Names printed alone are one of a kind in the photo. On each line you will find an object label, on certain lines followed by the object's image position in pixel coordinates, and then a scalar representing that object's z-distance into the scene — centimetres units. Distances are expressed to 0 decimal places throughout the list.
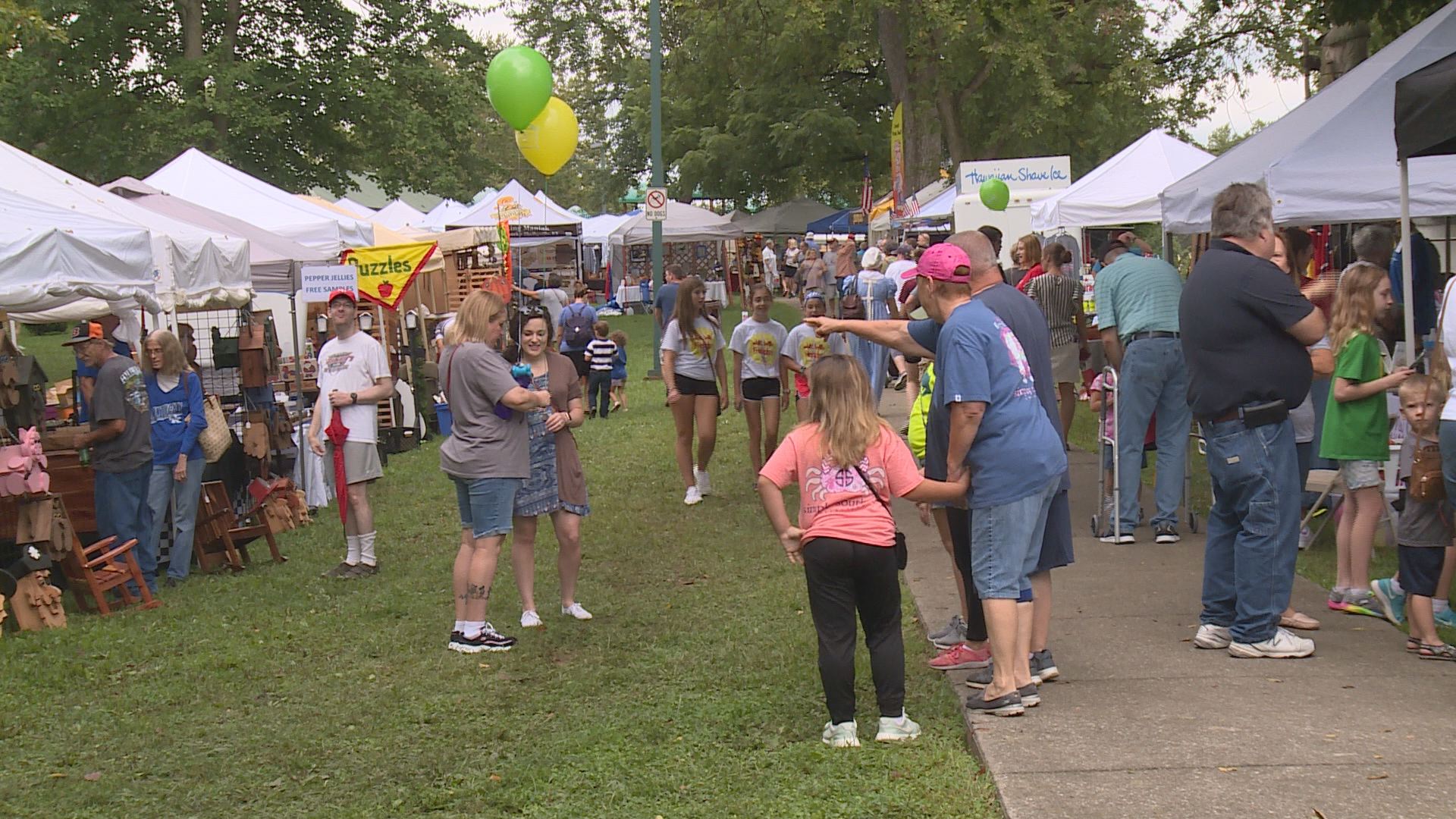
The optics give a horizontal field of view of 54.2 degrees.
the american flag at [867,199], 3629
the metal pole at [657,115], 2248
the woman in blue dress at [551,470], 729
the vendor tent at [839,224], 4344
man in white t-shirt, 901
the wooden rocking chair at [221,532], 983
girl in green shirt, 647
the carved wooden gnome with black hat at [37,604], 794
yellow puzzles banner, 1623
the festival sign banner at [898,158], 2652
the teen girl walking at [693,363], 1077
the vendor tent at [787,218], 4450
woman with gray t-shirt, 686
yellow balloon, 1345
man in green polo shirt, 846
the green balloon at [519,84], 1225
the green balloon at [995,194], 2102
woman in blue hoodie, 922
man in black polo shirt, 566
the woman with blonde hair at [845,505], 492
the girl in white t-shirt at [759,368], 1084
